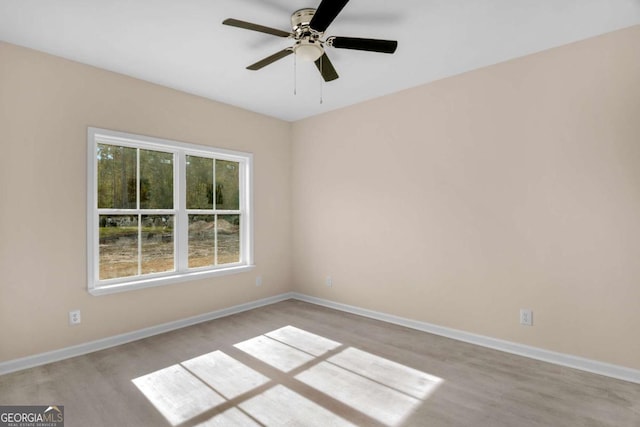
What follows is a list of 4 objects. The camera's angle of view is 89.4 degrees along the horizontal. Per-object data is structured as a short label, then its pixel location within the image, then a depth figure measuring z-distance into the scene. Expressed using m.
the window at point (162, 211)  3.24
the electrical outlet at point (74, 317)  2.96
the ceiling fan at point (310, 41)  2.10
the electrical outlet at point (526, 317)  2.91
